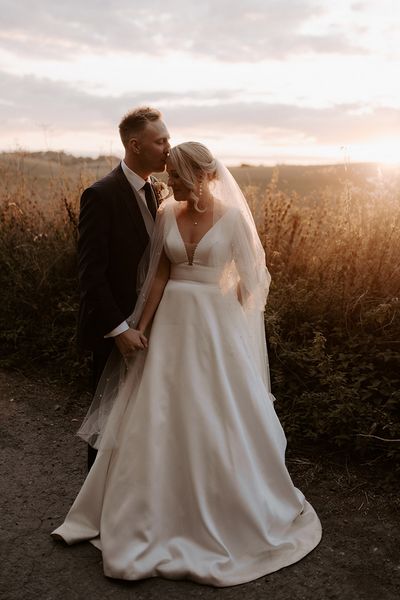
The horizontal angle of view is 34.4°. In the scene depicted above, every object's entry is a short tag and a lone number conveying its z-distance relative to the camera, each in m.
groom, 3.69
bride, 3.33
